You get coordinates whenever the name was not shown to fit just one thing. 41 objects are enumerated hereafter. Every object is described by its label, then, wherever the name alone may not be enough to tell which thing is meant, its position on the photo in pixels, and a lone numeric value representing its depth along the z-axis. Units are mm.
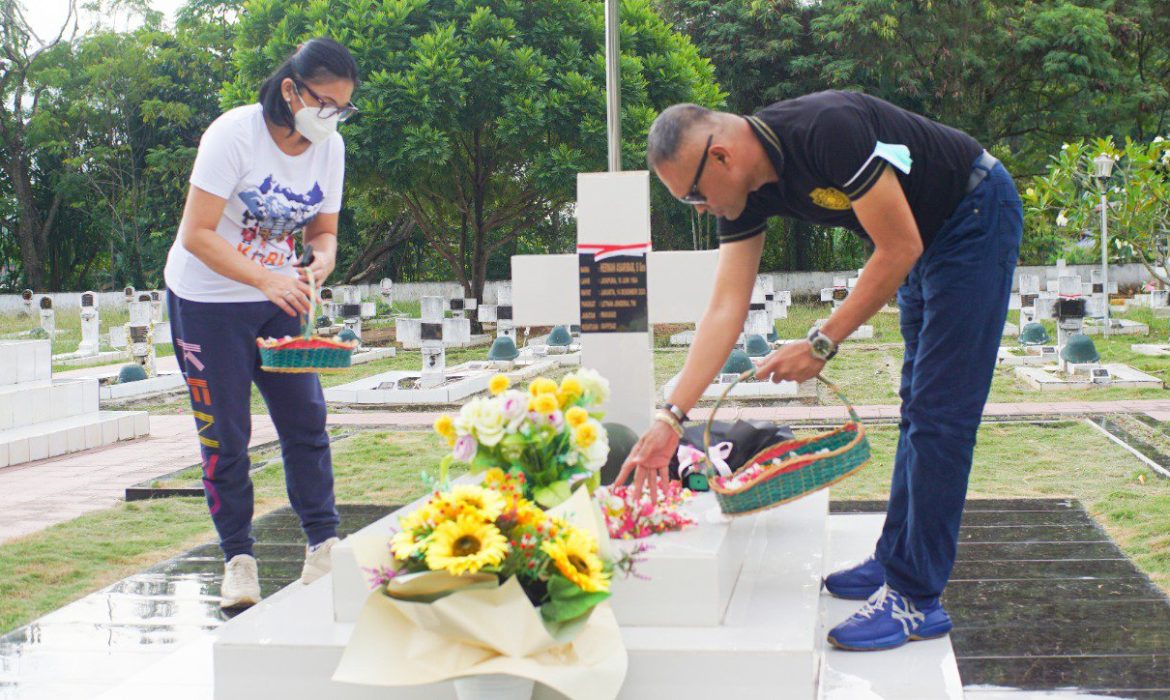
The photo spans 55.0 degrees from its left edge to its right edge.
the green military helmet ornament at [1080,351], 10586
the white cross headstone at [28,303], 21062
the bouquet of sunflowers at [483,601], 2018
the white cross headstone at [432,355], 11484
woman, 3324
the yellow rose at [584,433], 2500
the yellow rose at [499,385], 2564
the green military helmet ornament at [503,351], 13320
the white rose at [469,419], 2428
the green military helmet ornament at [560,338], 15047
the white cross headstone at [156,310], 18266
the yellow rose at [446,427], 2504
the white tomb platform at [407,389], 11023
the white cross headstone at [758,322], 13234
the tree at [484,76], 17156
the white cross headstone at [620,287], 4770
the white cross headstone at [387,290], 25144
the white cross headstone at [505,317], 15462
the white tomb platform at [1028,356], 12266
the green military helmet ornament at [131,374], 11930
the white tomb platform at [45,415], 7785
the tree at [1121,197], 15023
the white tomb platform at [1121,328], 15789
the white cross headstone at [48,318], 19141
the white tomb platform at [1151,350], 12986
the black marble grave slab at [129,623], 3104
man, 2512
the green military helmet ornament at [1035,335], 13000
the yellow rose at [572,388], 2576
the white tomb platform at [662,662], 2438
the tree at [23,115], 29031
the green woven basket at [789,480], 2777
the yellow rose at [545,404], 2457
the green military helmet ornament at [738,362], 10094
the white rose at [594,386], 2684
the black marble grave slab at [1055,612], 2734
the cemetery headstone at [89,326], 16203
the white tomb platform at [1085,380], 10234
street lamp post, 15484
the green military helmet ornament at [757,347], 11553
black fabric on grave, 4168
